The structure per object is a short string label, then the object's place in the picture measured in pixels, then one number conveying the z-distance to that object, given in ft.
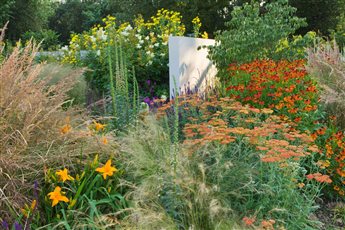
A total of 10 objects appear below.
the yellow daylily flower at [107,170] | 8.70
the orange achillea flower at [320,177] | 8.57
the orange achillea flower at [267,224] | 7.30
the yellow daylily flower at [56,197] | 7.96
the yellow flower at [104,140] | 9.85
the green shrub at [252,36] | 24.04
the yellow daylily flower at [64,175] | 8.29
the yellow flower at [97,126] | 10.61
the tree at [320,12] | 58.14
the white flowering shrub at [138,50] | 26.14
